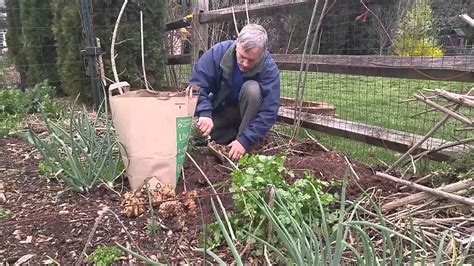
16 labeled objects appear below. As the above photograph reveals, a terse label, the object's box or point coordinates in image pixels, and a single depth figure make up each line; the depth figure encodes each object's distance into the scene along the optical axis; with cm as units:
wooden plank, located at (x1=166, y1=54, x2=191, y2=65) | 494
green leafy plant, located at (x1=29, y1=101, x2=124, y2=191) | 201
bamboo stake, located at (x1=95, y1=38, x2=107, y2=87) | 333
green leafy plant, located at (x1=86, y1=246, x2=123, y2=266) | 162
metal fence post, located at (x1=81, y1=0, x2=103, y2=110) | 372
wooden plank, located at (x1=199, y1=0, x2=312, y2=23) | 340
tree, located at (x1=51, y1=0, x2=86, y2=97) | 482
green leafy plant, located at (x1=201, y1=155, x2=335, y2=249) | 172
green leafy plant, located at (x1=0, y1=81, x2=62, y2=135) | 388
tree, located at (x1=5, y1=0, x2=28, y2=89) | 636
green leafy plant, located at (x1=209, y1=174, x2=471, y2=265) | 109
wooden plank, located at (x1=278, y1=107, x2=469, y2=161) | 243
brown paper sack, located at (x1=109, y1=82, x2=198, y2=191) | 201
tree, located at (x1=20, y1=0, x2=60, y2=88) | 579
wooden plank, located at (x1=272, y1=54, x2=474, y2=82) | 233
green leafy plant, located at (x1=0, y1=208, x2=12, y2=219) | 195
